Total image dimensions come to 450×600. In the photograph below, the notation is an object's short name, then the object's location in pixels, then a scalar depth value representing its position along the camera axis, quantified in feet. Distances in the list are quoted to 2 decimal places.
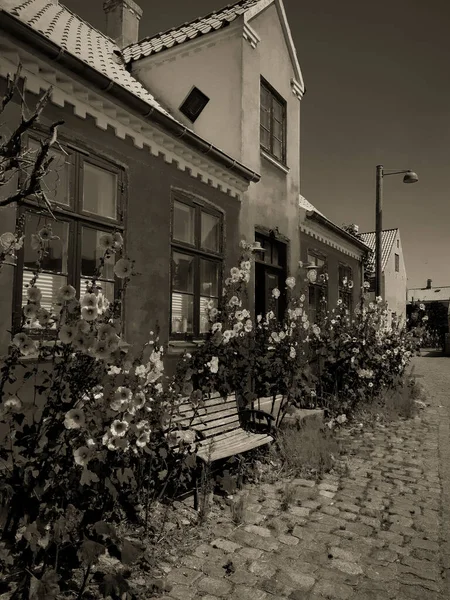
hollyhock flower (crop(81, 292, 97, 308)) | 8.89
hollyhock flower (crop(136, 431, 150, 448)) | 10.44
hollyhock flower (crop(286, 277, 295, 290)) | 24.71
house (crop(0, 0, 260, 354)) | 14.44
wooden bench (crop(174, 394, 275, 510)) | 14.24
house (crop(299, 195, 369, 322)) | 35.27
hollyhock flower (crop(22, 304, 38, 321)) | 9.07
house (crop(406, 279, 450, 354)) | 119.23
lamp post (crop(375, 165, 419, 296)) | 42.91
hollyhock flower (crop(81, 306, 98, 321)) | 8.75
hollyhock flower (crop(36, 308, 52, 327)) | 9.17
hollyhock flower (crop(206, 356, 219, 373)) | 16.14
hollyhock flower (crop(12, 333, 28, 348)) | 8.78
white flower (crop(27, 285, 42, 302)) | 9.03
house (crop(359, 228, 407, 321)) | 99.04
